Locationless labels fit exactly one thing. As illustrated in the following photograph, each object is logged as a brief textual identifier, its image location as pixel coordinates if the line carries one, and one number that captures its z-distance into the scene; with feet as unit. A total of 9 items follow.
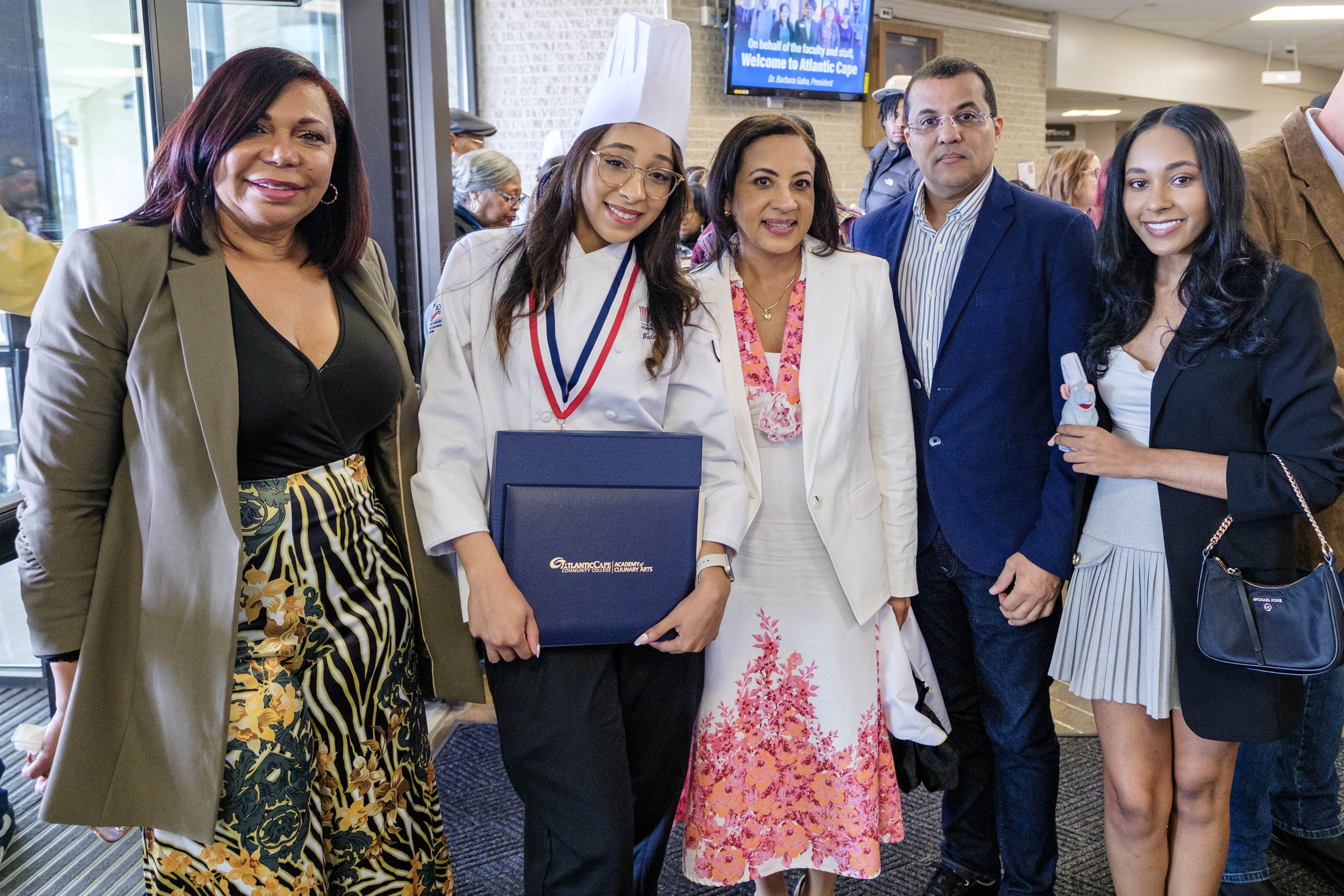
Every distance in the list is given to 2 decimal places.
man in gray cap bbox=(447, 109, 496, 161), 15.42
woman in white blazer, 6.44
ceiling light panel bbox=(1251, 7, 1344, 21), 36.63
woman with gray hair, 13.64
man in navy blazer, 6.86
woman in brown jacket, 4.61
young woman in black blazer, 5.74
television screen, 24.89
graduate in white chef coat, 5.39
